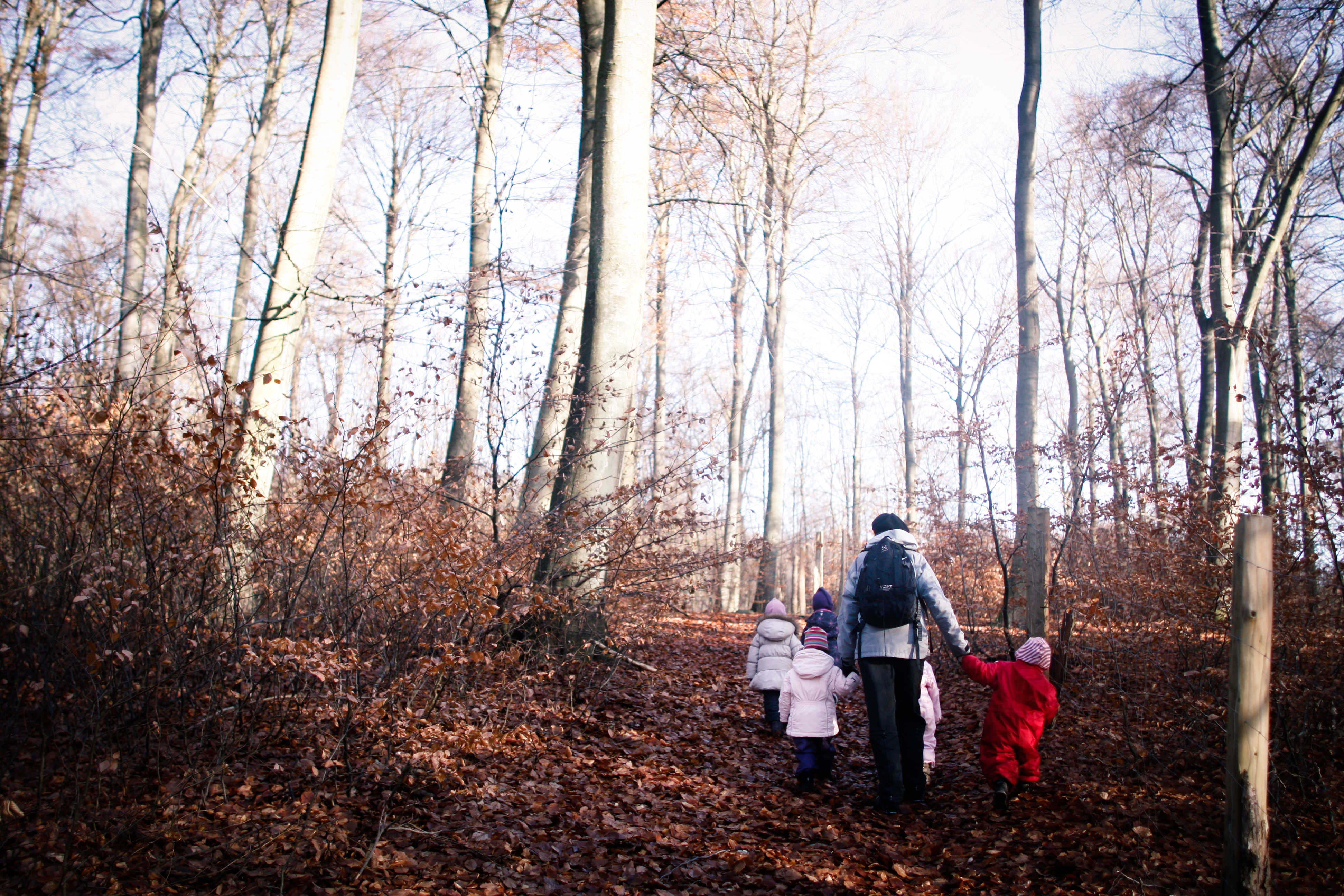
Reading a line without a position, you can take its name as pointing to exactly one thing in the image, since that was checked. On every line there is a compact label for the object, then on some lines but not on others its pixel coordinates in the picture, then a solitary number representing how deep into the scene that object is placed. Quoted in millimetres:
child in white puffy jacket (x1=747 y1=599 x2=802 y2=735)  6848
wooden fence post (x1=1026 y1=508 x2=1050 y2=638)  6281
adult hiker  5125
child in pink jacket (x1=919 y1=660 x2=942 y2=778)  5473
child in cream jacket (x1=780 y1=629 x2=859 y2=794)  5570
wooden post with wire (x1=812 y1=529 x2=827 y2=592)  17062
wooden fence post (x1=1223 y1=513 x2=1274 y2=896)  3223
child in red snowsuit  4930
